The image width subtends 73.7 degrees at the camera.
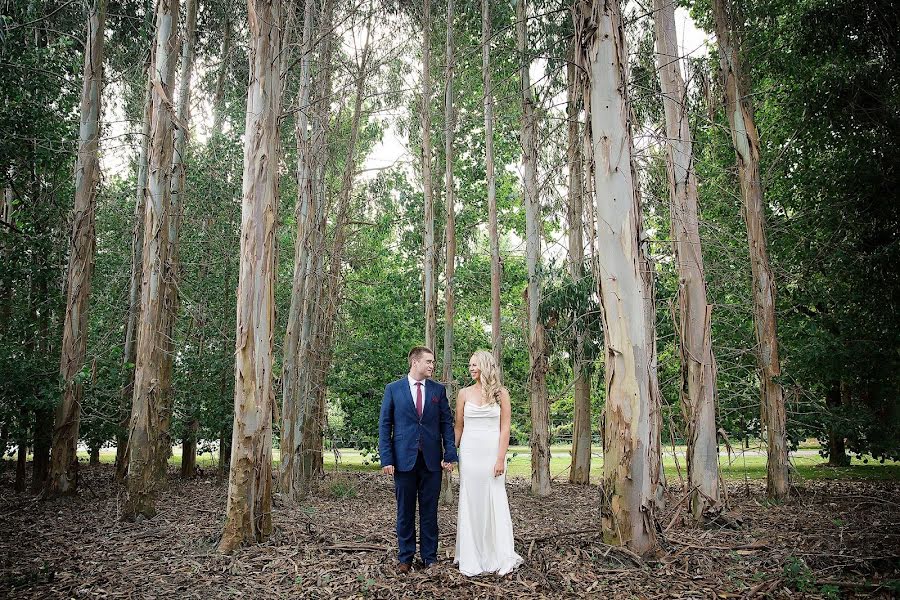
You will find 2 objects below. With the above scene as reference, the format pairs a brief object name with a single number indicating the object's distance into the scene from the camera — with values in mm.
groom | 5176
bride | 5164
